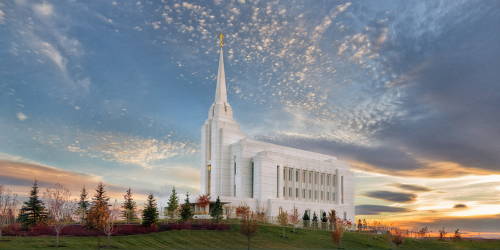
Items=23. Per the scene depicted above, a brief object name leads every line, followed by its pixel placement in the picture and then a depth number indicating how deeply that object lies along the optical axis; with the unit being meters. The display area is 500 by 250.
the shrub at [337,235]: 47.94
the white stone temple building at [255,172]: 74.50
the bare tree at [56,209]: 51.54
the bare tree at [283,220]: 56.44
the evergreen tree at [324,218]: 72.51
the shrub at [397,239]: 51.97
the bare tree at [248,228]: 42.12
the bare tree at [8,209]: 57.83
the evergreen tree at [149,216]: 47.16
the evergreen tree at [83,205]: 56.23
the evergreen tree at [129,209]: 56.44
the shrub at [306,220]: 66.94
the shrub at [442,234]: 68.71
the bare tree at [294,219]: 59.79
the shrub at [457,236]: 67.90
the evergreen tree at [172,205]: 58.78
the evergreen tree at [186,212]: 52.59
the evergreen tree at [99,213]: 39.94
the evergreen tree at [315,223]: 65.89
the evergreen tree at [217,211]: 55.91
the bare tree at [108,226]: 39.75
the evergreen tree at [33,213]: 44.16
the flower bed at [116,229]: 39.94
